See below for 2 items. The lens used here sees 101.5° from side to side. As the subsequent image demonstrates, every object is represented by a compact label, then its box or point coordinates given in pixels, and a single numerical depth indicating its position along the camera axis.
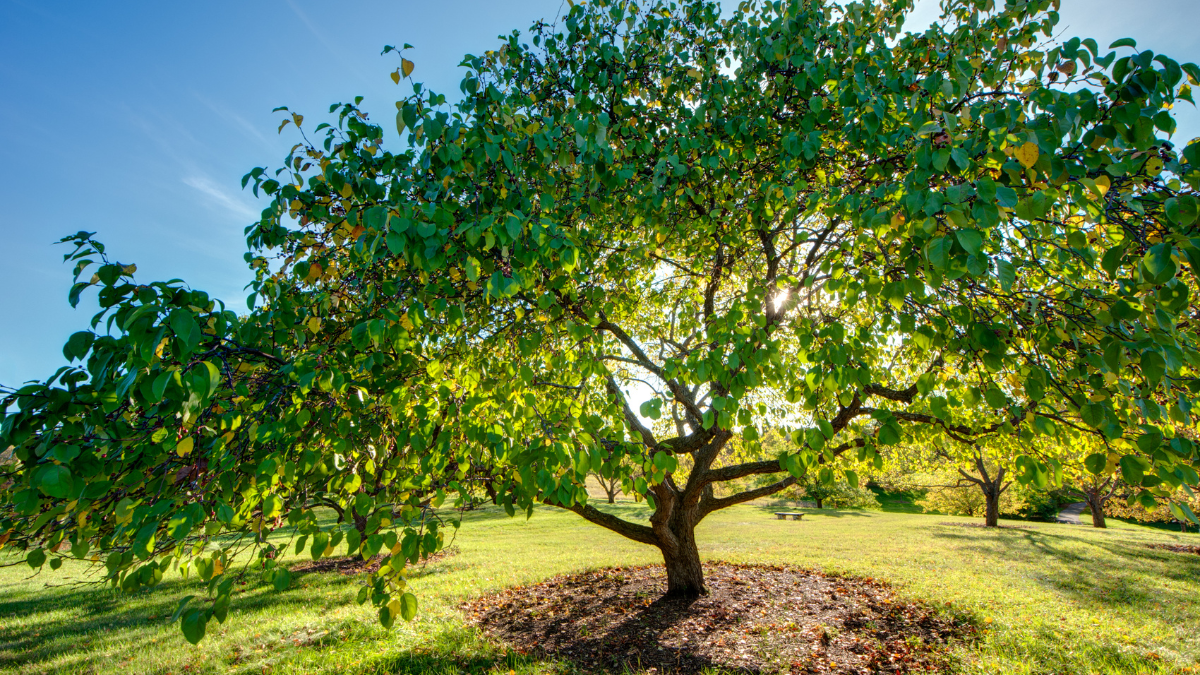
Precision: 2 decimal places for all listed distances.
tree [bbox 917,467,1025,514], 31.27
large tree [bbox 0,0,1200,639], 2.64
